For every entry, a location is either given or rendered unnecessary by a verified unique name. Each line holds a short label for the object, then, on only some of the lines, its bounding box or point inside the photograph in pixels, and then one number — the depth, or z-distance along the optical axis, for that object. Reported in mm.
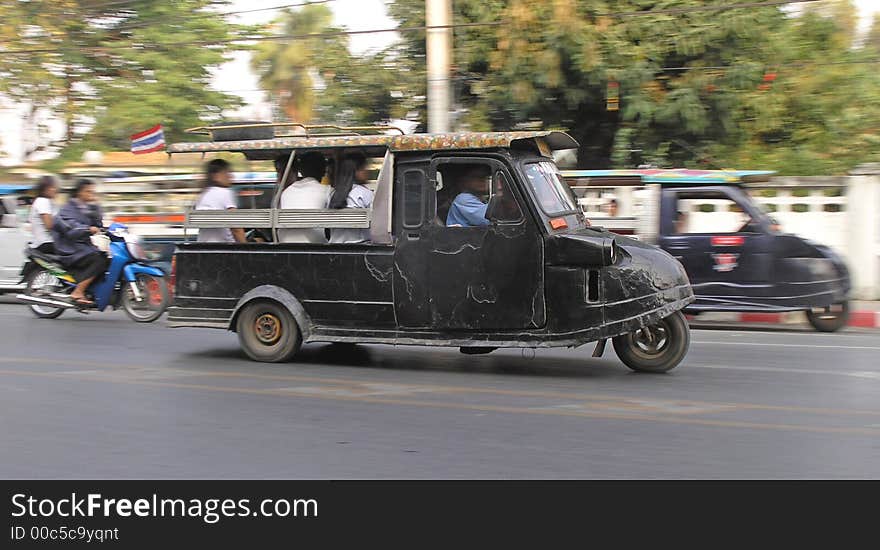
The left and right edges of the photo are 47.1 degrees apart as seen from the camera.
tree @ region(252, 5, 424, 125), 21344
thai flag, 23109
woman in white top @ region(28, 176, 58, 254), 12914
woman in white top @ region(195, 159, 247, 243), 9180
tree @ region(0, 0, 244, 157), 24844
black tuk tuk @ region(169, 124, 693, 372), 7902
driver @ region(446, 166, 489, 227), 8180
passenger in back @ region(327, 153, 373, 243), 8703
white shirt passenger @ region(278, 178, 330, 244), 8812
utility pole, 15781
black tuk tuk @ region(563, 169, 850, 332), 11602
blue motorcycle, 12438
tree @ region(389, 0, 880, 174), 18453
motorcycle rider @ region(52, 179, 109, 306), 12508
